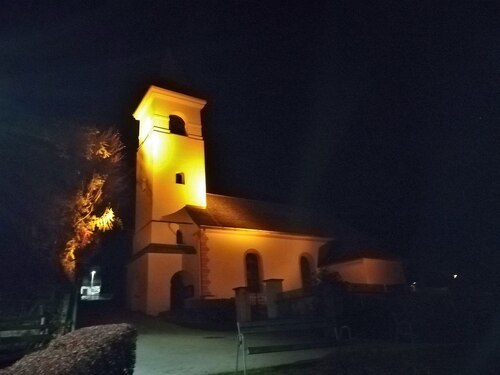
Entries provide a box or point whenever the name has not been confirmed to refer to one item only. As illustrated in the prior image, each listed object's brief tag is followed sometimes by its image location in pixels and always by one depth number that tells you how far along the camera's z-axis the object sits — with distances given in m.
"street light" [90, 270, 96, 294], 42.66
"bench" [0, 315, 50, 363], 7.65
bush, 4.65
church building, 21.69
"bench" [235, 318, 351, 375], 7.40
